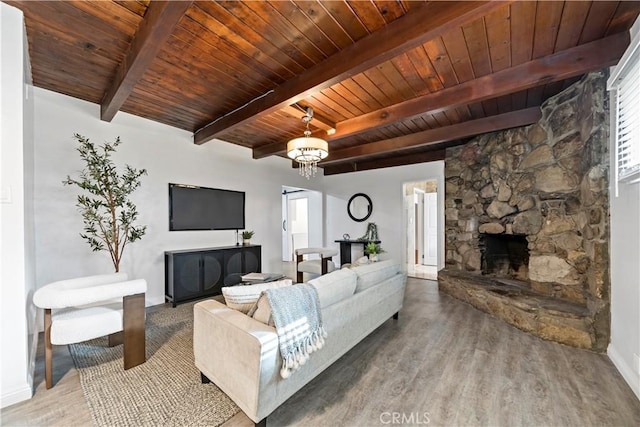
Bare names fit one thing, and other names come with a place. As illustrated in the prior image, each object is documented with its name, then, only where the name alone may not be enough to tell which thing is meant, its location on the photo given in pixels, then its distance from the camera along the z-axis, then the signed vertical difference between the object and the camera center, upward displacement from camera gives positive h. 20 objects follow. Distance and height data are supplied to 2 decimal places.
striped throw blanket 1.47 -0.67
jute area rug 1.57 -1.23
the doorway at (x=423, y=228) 6.55 -0.43
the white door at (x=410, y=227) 6.09 -0.38
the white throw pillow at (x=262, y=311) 1.56 -0.61
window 1.79 +0.73
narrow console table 6.01 -0.91
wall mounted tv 3.94 +0.08
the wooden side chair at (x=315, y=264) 4.23 -0.85
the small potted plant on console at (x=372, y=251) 3.55 -0.57
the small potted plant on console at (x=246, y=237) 4.61 -0.43
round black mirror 6.17 +0.12
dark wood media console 3.60 -0.85
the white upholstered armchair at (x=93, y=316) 1.84 -0.80
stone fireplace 2.42 -0.13
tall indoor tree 2.88 +0.16
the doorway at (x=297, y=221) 7.40 -0.25
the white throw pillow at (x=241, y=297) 1.80 -0.58
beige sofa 1.39 -0.83
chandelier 2.91 +0.73
